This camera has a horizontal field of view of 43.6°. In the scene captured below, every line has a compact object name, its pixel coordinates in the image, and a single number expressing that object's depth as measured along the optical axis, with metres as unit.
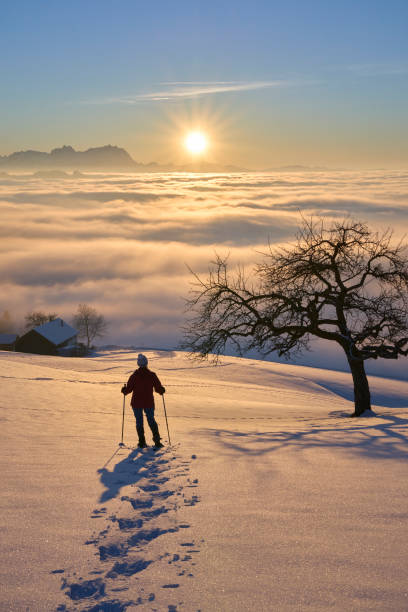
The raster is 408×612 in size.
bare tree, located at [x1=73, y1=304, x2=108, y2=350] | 111.44
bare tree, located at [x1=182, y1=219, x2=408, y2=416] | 19.56
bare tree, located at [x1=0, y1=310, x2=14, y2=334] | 139.75
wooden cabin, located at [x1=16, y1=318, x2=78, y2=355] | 73.69
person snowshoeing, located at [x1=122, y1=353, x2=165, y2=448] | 10.91
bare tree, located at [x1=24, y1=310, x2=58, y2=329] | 104.19
